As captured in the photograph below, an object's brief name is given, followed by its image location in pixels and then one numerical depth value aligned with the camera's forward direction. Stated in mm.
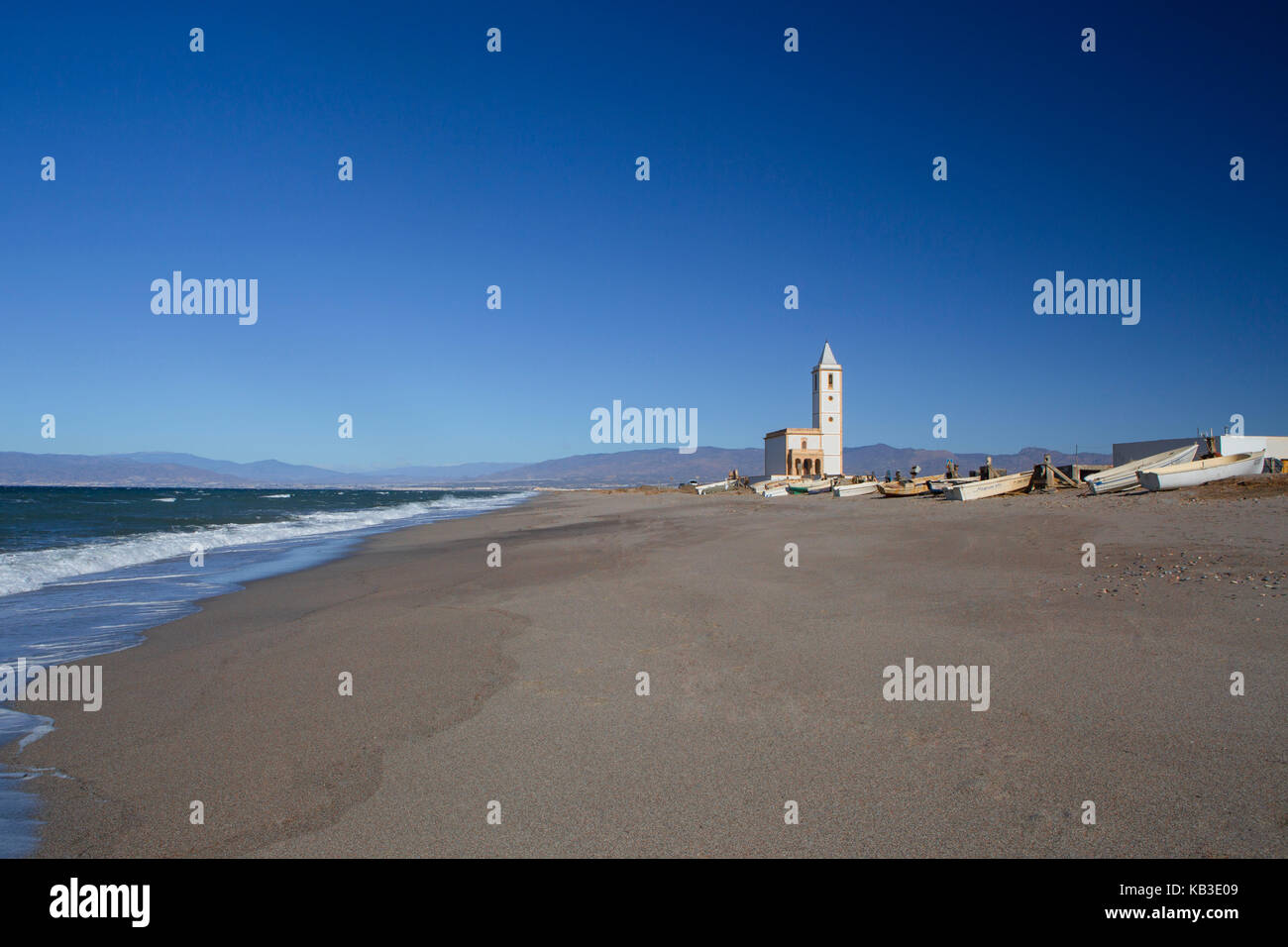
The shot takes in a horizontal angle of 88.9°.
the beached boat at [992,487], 26094
